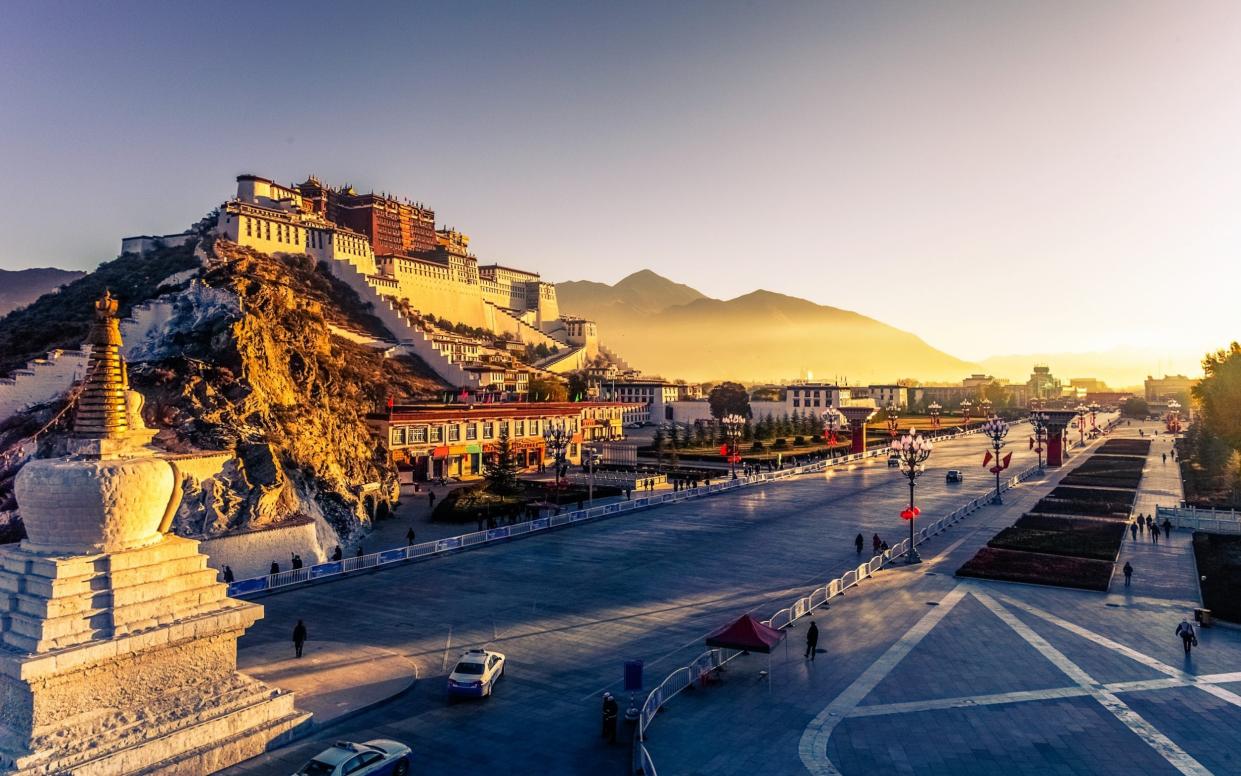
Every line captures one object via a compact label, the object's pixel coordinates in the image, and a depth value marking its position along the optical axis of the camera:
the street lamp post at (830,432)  87.85
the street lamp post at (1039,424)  71.56
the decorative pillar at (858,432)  85.31
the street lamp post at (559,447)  47.25
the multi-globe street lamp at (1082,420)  103.20
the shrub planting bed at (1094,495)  51.50
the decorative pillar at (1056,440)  75.94
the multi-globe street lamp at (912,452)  34.46
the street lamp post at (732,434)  61.50
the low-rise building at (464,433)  58.88
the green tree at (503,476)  48.53
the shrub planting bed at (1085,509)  46.16
